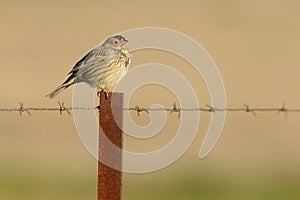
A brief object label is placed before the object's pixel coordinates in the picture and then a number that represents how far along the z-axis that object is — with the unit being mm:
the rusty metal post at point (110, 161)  13266
